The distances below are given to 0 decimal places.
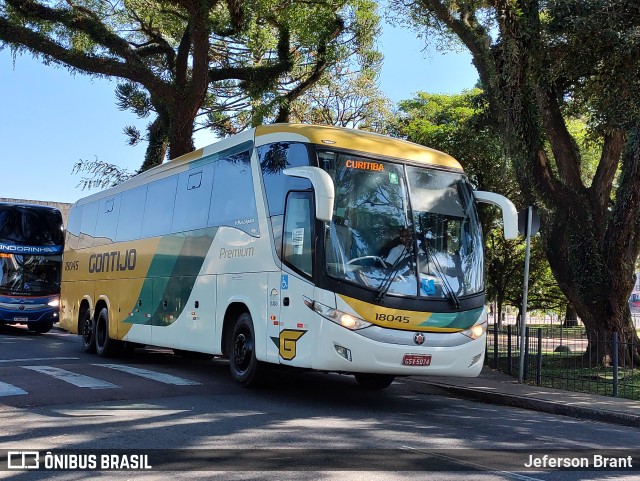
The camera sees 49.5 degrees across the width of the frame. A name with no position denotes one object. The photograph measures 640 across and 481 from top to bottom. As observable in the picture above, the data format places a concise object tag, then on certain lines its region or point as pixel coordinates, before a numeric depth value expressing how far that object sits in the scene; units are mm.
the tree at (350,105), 30344
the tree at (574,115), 13062
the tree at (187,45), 20469
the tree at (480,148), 21116
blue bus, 22234
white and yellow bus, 8844
